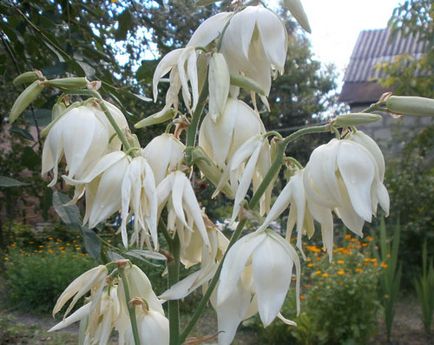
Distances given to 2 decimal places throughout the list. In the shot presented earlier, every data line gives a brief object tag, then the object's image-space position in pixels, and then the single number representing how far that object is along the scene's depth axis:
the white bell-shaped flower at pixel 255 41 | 0.59
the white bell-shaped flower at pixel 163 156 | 0.63
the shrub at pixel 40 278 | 4.31
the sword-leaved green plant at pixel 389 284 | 3.45
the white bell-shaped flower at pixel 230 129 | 0.60
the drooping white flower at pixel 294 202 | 0.56
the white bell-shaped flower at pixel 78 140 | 0.59
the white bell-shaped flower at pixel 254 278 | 0.53
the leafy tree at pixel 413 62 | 3.69
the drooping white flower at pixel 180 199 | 0.58
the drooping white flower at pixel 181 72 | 0.60
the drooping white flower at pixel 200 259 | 0.58
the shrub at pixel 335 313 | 3.35
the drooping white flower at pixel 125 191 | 0.56
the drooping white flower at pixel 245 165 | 0.57
